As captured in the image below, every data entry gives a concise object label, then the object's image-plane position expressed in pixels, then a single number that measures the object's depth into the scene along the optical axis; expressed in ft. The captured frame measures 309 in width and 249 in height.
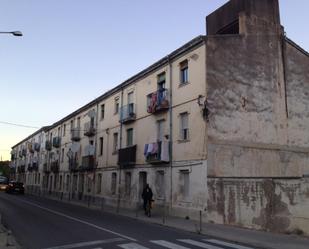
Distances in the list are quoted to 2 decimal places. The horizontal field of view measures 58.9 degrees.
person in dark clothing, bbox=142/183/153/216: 50.63
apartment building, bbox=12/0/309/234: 43.47
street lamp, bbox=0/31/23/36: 31.19
